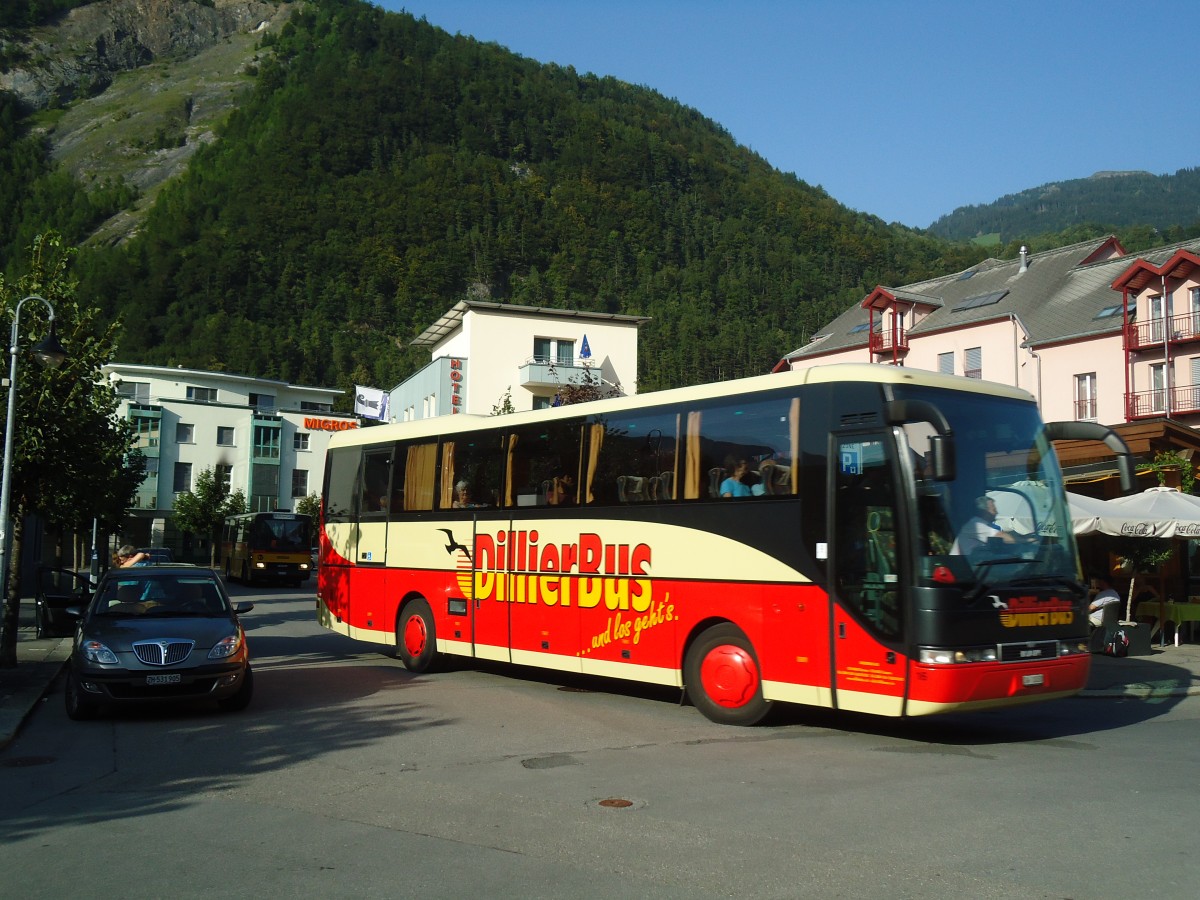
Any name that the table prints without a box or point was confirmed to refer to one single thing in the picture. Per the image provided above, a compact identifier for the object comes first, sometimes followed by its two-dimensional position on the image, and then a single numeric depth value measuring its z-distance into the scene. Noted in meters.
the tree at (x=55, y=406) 16.73
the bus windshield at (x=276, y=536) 45.34
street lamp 15.42
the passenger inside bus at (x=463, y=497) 15.52
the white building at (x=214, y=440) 79.81
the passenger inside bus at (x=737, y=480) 11.54
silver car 11.63
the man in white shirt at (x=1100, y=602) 18.73
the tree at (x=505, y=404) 59.90
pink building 42.69
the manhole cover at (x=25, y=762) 9.58
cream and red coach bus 9.85
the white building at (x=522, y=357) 64.69
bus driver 9.90
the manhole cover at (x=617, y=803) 7.68
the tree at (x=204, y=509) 70.56
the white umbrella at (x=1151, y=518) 18.19
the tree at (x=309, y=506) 76.44
